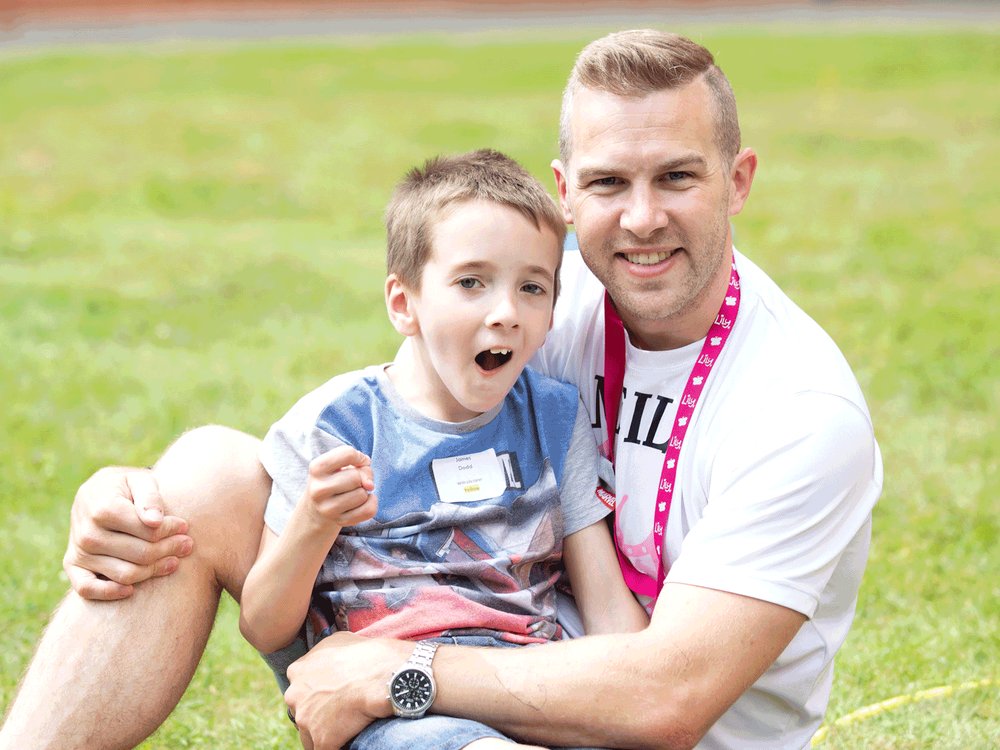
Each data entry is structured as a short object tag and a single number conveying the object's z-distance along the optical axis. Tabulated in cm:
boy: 326
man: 308
